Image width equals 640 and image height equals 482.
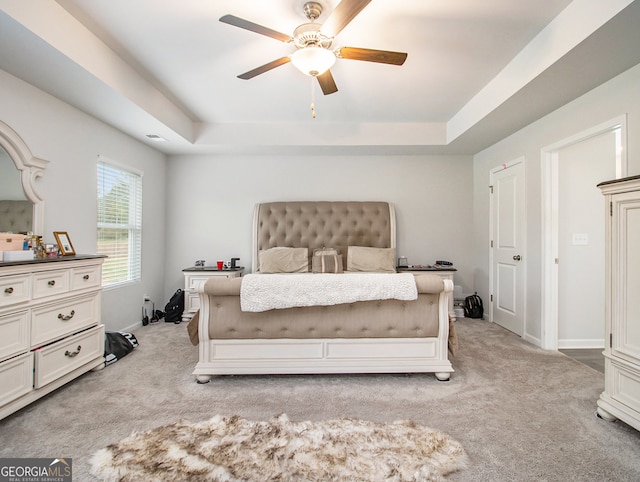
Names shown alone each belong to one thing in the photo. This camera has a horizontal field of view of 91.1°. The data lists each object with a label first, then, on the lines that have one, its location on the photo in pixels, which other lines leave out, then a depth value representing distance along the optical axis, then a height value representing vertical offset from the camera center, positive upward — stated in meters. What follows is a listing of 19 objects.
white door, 3.83 -0.04
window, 3.69 +0.27
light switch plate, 3.40 +0.04
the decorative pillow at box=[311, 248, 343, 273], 4.35 -0.27
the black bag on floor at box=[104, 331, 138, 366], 2.99 -1.05
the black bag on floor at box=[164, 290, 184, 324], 4.41 -0.96
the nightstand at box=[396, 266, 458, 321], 4.57 -0.41
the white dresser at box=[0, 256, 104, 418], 2.00 -0.62
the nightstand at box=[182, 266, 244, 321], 4.52 -0.53
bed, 2.48 -0.72
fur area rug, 1.52 -1.12
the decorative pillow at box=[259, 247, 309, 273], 4.44 -0.25
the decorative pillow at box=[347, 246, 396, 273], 4.47 -0.23
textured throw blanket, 2.40 -0.37
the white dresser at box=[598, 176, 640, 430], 1.85 -0.37
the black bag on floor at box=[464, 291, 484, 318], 4.61 -0.96
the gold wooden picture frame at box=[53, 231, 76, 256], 2.75 -0.01
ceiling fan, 2.12 +1.35
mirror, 2.48 +0.47
